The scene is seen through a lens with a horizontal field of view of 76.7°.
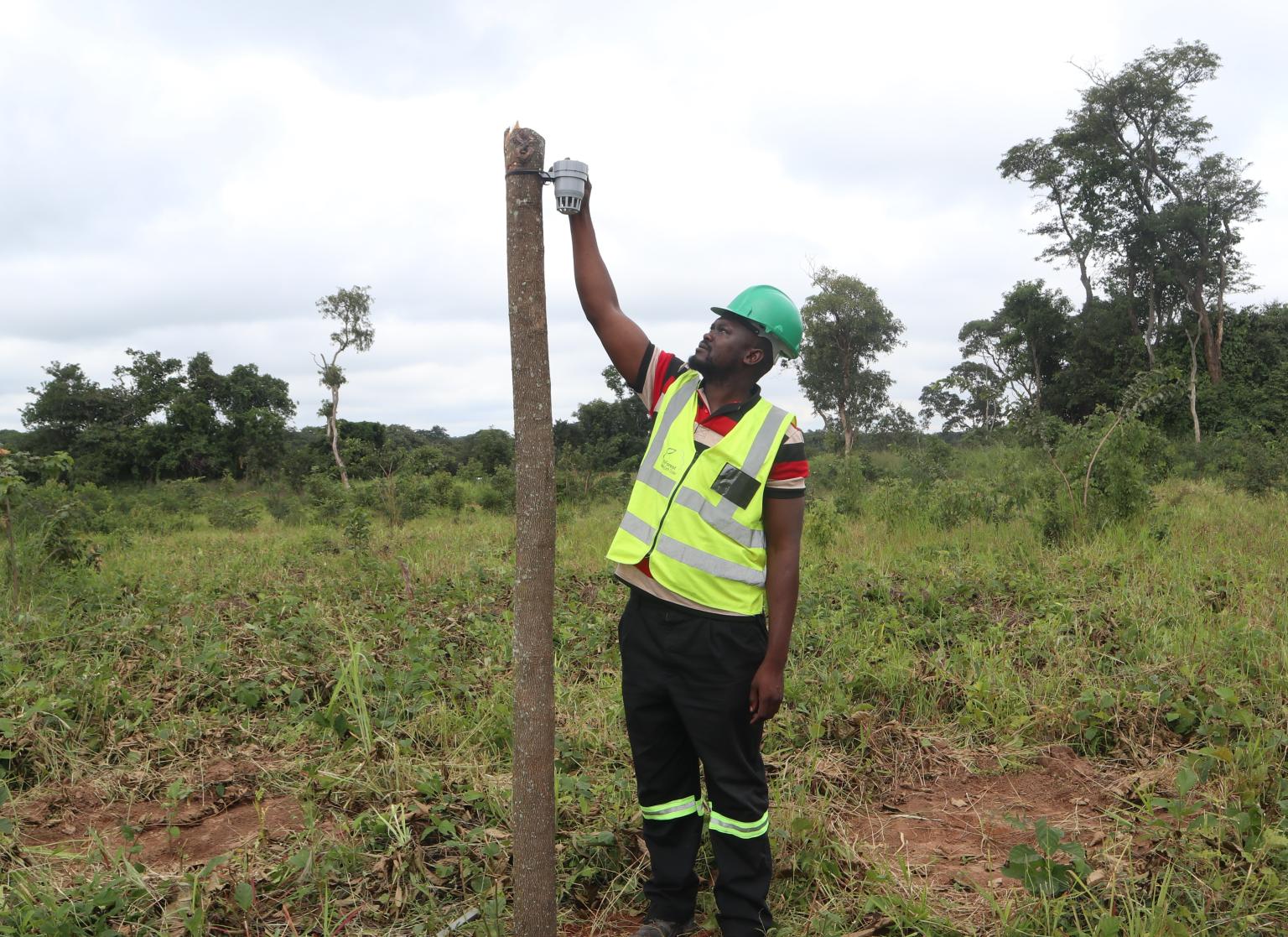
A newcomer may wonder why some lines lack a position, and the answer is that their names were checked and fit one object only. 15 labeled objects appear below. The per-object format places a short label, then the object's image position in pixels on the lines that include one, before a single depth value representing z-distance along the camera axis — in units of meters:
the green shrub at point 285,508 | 14.00
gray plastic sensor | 2.21
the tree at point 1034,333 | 25.25
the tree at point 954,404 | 32.03
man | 2.35
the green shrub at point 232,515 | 13.55
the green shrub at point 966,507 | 8.79
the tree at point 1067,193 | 23.16
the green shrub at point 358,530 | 8.06
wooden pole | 2.16
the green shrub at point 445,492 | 14.16
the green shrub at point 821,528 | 8.05
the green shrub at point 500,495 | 14.09
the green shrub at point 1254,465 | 10.40
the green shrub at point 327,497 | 12.47
